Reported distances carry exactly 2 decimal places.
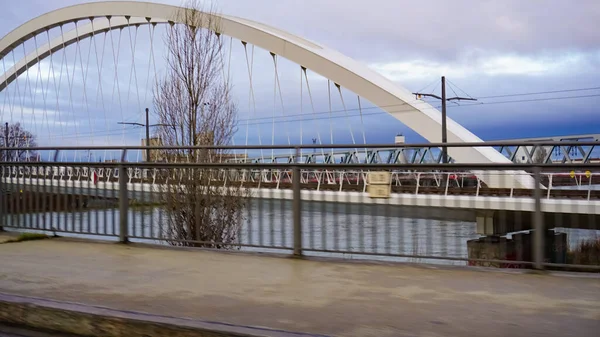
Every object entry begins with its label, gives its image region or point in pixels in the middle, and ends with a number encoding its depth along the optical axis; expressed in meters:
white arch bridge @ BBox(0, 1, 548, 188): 32.38
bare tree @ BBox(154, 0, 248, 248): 17.22
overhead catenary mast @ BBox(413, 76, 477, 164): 30.58
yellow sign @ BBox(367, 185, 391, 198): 6.52
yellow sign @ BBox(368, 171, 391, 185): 6.53
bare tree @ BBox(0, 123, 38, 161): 62.72
